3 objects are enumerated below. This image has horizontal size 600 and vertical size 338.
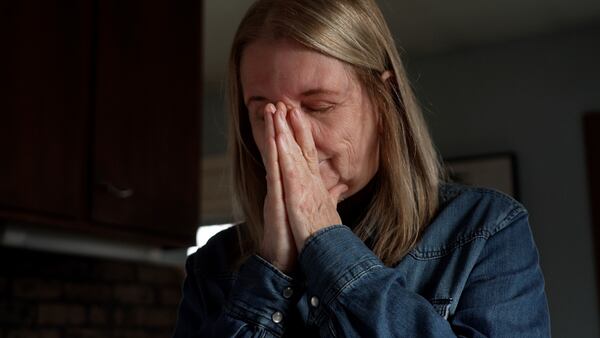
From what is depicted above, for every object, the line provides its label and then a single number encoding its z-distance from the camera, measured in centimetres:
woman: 78
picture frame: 323
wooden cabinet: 156
